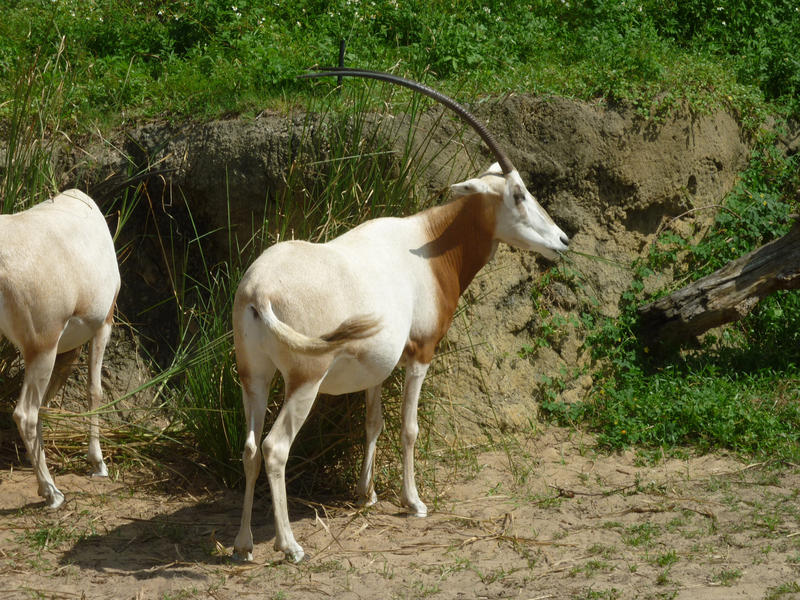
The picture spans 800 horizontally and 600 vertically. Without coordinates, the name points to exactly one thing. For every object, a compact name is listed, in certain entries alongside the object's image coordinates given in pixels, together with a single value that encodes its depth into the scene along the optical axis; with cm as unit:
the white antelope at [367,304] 901
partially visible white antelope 994
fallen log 1366
